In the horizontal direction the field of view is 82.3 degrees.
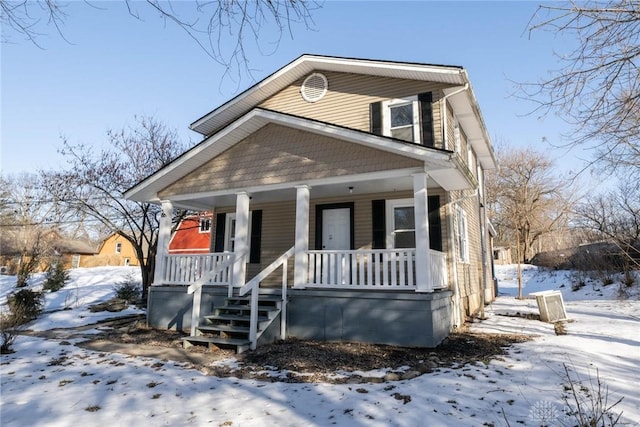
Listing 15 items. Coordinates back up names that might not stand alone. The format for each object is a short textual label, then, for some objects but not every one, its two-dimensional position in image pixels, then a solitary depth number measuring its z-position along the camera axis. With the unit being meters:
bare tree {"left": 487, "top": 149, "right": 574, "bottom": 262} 33.25
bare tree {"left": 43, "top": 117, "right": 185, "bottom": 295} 15.76
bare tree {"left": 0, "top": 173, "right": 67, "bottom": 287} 26.69
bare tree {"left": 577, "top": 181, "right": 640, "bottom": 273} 5.65
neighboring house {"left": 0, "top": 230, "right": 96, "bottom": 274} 28.09
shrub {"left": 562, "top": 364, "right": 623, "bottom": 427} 3.46
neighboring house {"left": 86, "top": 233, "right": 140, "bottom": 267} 41.47
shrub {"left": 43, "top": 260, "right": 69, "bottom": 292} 16.05
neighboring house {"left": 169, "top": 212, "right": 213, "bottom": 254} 27.17
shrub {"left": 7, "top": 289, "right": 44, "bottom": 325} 9.86
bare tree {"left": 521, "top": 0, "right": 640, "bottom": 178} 3.64
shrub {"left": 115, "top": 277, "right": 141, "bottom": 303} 13.85
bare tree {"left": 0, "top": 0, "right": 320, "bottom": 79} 3.21
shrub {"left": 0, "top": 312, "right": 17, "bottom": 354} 6.79
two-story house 7.29
